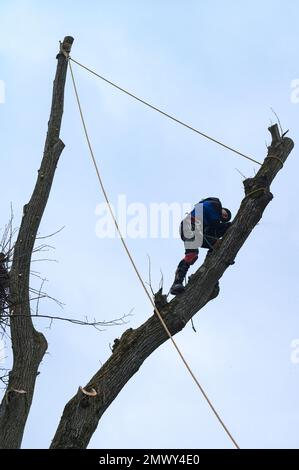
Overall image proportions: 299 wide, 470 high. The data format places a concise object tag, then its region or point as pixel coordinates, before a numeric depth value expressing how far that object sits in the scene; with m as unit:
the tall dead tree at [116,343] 12.60
